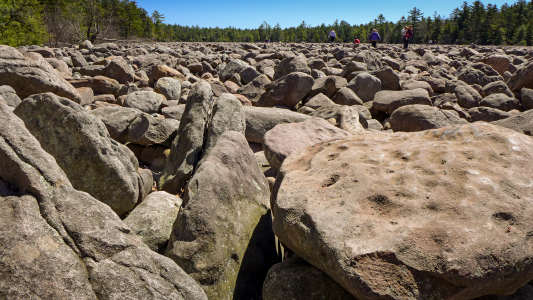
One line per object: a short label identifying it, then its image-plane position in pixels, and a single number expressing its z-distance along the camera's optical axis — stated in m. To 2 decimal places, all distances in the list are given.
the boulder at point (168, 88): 8.14
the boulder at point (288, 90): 7.95
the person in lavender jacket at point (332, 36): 30.18
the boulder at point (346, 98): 8.07
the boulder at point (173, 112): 6.23
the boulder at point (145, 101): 6.63
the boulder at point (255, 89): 8.62
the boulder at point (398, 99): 7.61
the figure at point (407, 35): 24.38
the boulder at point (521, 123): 4.57
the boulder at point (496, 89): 8.91
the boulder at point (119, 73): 9.61
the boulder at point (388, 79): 9.57
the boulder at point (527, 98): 7.87
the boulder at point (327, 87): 8.34
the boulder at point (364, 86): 8.92
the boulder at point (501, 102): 7.97
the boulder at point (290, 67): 9.80
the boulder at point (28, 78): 5.46
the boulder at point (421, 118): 5.97
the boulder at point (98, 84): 7.99
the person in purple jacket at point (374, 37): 25.45
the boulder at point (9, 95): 4.77
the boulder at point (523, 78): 9.09
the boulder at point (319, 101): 7.48
